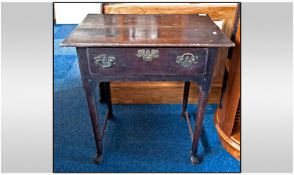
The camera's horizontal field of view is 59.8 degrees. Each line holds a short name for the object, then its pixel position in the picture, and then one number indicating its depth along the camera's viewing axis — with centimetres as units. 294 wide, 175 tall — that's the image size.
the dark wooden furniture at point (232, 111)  112
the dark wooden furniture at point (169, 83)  132
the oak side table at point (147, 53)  84
